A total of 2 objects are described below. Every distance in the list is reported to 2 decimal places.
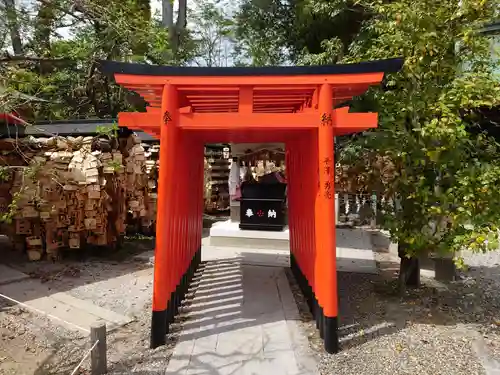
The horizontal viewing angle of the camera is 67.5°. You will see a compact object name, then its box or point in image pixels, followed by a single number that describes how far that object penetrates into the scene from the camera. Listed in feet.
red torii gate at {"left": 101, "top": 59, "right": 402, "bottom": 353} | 13.37
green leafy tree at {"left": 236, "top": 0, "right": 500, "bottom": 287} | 14.85
